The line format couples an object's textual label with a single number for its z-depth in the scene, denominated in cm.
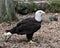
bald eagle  763
